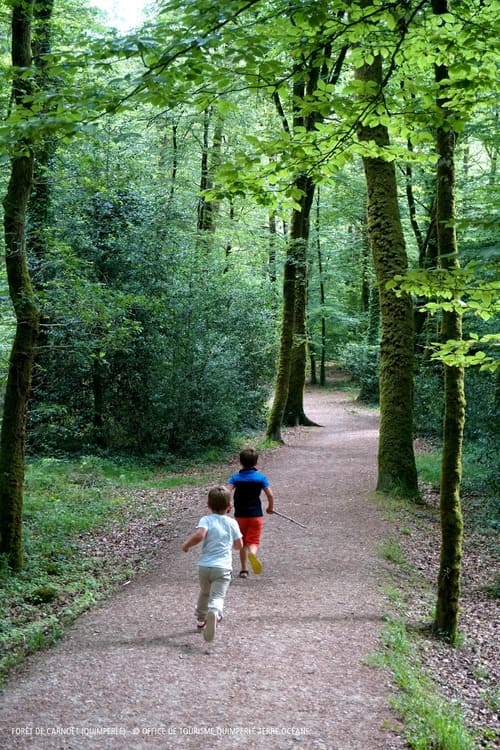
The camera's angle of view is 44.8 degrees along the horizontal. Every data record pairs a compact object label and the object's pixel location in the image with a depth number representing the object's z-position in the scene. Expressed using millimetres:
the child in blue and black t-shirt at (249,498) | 7000
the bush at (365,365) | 28078
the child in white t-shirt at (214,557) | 5363
